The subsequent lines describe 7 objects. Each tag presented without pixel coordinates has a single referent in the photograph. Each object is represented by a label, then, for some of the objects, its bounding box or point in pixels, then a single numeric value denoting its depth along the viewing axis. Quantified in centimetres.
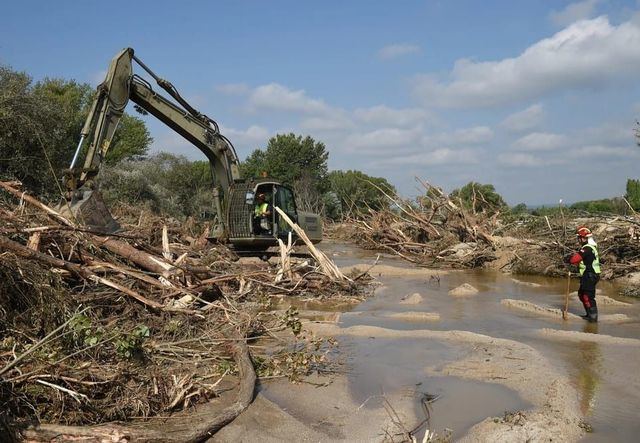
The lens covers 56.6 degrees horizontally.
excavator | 1032
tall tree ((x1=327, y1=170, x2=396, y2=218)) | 4247
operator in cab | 1482
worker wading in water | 969
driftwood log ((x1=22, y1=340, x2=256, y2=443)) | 384
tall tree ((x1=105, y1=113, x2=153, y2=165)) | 3238
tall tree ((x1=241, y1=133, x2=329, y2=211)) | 4828
